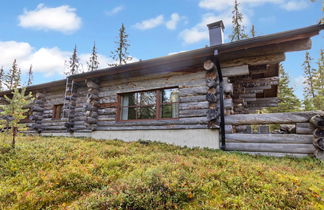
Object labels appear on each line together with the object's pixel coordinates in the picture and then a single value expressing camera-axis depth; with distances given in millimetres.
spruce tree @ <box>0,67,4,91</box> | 33875
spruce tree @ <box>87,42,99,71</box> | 25811
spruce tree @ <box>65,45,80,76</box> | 27228
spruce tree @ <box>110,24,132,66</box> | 21703
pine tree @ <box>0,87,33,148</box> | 5352
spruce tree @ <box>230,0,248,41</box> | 20141
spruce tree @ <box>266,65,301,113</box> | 20281
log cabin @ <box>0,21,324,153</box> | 5957
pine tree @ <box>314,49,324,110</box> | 20656
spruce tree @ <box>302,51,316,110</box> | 23172
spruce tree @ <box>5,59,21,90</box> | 32731
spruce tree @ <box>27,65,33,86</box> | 34400
